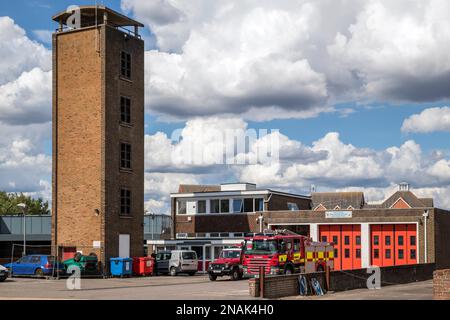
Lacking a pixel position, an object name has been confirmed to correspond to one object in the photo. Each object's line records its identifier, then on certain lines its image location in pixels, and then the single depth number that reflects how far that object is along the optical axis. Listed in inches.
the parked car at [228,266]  1578.5
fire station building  1878.7
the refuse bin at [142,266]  1806.1
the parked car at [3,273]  1479.5
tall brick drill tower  1883.6
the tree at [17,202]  4525.1
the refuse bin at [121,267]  1758.5
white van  1850.4
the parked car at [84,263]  1739.7
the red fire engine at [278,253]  1382.9
